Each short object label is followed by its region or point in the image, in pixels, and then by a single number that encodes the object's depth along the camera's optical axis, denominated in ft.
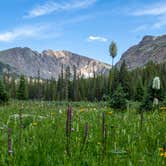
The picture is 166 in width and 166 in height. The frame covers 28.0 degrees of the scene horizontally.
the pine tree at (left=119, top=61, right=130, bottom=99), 350.84
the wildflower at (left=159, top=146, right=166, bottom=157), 12.71
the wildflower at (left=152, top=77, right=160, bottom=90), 34.76
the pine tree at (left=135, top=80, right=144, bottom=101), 342.77
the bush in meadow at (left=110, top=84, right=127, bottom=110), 50.65
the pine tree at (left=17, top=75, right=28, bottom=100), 389.39
